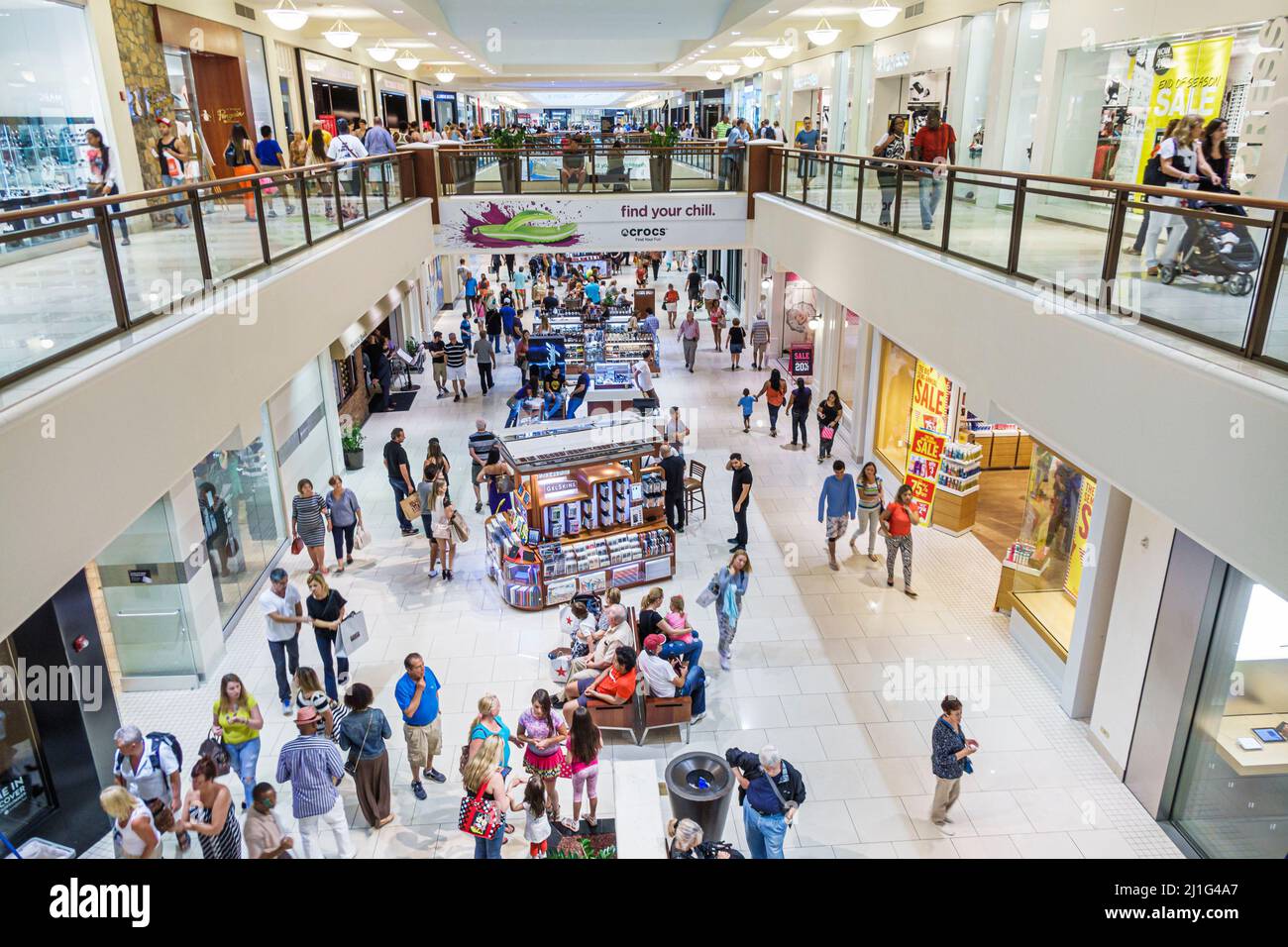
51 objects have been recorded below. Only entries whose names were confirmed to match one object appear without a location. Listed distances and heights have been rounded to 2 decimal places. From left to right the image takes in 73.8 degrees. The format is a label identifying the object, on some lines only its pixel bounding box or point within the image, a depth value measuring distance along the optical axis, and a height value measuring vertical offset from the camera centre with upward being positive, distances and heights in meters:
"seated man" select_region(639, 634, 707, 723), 7.98 -4.52
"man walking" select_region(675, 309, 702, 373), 21.36 -3.99
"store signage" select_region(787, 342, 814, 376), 19.46 -4.14
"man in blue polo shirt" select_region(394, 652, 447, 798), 7.13 -4.36
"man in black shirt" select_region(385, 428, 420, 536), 11.97 -4.01
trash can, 6.55 -4.53
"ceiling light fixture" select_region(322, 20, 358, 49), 16.48 +2.34
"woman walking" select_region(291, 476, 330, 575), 10.38 -4.12
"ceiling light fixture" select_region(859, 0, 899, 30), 14.28 +2.41
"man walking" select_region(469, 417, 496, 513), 13.12 -4.10
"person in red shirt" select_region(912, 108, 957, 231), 10.93 +0.28
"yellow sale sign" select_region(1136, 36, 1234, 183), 8.93 +0.85
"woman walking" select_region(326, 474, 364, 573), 11.03 -4.32
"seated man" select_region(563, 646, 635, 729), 7.95 -4.57
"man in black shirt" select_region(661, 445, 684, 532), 12.02 -4.18
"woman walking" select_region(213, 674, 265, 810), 6.77 -4.22
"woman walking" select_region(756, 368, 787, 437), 16.66 -4.18
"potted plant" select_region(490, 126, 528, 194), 18.11 +0.16
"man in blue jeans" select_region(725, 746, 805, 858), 6.11 -4.30
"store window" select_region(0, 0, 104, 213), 9.93 +0.74
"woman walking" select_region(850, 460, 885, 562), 11.48 -4.25
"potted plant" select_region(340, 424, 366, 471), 15.25 -4.73
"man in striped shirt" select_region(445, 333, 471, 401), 19.39 -4.27
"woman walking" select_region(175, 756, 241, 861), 5.85 -4.14
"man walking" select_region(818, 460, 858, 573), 11.21 -4.18
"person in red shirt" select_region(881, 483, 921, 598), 10.52 -4.20
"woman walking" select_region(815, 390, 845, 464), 14.62 -4.07
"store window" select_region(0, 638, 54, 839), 6.43 -4.29
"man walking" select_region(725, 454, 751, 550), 11.64 -4.18
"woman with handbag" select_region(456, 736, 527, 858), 6.13 -4.31
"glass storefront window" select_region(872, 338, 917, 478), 13.73 -3.73
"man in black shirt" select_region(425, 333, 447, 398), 19.56 -4.17
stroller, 4.85 -0.50
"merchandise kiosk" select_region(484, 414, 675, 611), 10.53 -4.30
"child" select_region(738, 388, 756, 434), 16.72 -4.37
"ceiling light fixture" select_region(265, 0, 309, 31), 13.20 +2.16
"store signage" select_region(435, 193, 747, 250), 18.20 -1.17
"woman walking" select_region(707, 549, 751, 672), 9.00 -4.24
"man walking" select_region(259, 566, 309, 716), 8.21 -4.17
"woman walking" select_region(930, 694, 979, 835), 6.73 -4.35
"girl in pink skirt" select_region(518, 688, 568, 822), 6.78 -4.29
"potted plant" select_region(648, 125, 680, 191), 18.25 +0.05
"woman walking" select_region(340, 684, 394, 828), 6.64 -4.36
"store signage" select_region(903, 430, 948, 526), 12.76 -4.31
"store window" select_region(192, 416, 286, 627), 9.85 -4.10
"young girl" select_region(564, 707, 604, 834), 6.91 -4.54
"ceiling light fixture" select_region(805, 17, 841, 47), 18.61 +2.72
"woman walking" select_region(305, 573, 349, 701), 8.29 -4.12
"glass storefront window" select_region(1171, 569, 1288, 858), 6.14 -4.04
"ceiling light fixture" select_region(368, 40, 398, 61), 23.39 +2.96
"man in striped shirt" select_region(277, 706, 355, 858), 6.22 -4.19
